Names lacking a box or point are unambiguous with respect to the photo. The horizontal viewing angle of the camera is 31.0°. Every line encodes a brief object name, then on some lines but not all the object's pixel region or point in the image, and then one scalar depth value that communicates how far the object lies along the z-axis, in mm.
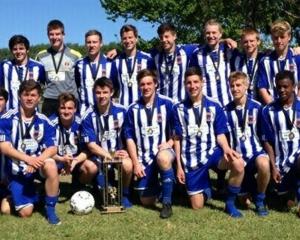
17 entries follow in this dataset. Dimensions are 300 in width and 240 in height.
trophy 5773
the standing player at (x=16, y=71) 6840
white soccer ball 5715
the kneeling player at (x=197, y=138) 5953
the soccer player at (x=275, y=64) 6368
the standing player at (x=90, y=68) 6811
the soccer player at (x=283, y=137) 5762
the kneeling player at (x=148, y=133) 6039
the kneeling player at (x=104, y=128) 6039
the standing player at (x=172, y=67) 6816
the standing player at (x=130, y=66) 6797
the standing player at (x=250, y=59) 6566
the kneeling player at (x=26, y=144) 5590
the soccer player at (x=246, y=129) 5832
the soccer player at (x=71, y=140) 6176
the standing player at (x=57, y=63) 7023
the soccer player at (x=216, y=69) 6703
